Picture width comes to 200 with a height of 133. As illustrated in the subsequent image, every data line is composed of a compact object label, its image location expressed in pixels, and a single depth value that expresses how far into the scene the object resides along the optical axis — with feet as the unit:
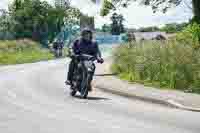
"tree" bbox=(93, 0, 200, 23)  112.06
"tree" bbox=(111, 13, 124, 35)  444.14
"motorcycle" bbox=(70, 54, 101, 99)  55.21
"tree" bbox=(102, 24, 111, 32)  449.56
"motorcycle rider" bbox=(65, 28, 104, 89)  56.13
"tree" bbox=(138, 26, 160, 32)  493.85
